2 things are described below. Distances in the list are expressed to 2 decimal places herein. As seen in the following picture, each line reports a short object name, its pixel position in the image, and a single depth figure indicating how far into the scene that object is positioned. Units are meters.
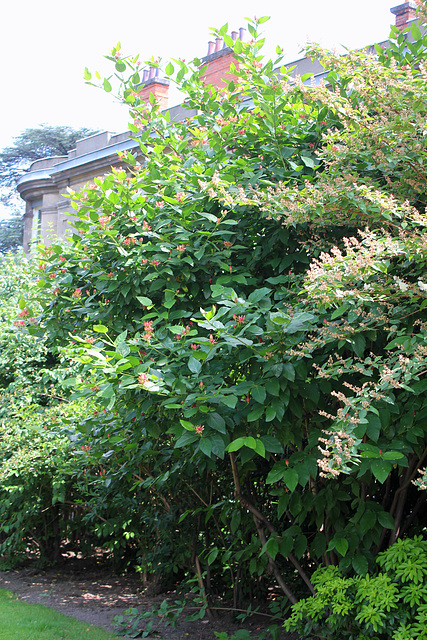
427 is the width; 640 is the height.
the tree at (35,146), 39.50
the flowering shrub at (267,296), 2.92
